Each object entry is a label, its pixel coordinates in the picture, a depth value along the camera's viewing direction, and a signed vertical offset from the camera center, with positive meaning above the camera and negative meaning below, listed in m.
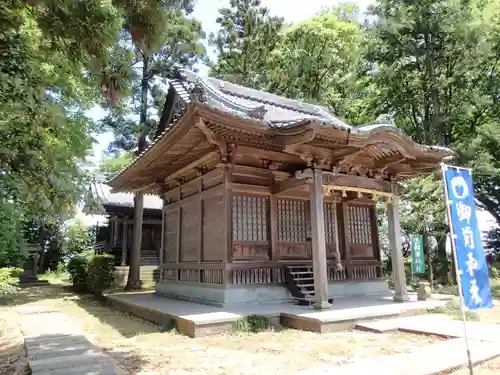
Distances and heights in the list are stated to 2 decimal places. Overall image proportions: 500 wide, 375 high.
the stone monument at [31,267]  21.57 -0.08
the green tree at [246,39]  17.92 +10.57
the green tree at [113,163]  21.94 +5.86
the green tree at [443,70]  17.31 +9.25
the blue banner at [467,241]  3.93 +0.21
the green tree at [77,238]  32.00 +2.34
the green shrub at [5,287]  7.83 -0.44
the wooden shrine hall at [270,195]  7.56 +1.67
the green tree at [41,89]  3.59 +2.02
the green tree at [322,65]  19.12 +10.75
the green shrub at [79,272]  16.05 -0.30
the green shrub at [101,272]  13.88 -0.26
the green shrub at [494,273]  17.76 -0.61
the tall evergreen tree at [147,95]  16.88 +7.96
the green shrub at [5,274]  8.16 -0.17
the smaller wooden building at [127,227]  22.69 +2.34
